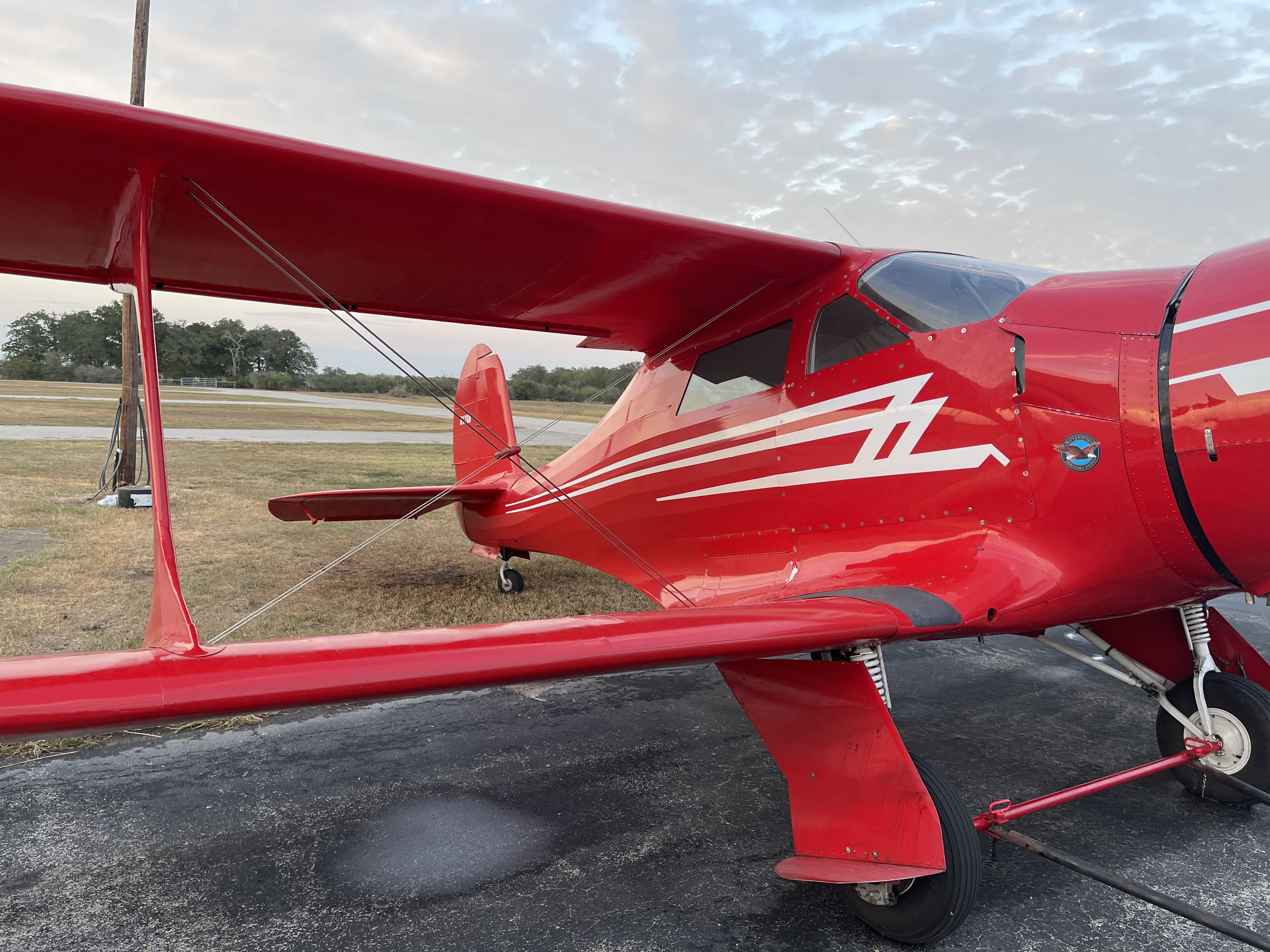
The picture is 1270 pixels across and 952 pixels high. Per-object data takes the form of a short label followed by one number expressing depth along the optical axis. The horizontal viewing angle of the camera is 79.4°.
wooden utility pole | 10.85
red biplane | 2.21
